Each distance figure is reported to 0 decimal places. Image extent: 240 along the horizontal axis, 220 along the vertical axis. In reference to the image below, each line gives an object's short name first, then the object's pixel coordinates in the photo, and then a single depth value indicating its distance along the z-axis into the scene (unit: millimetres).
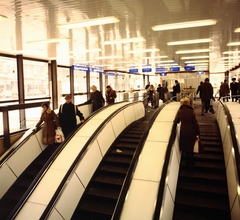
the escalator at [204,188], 4219
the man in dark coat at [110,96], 9336
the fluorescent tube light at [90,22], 6309
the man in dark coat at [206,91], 8977
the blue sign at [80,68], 17314
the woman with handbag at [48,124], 6324
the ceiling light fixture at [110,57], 13447
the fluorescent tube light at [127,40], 8977
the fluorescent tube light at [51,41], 8787
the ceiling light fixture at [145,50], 11570
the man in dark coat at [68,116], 6219
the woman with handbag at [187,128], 5027
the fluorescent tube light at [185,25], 6965
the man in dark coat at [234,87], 10812
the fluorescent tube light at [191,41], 9398
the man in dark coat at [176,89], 14156
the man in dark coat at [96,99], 8508
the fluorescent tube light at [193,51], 11989
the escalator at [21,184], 5159
